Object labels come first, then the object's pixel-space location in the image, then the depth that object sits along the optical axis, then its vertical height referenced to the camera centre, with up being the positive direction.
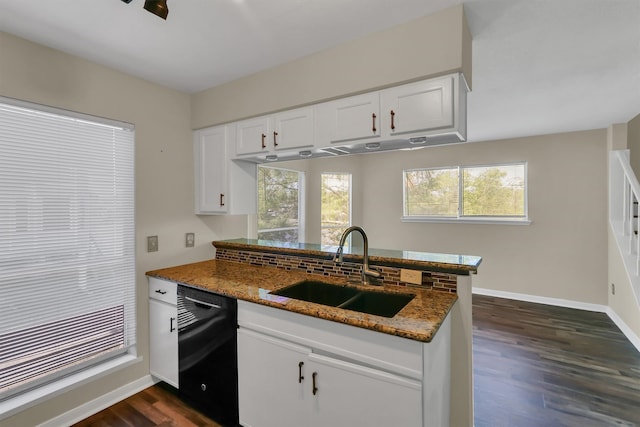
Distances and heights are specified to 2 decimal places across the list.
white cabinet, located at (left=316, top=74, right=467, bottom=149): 1.66 +0.57
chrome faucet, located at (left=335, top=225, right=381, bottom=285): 1.83 -0.33
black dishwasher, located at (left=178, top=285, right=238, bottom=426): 1.89 -0.94
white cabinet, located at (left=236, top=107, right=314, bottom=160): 2.18 +0.61
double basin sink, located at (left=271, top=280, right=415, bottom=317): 1.84 -0.56
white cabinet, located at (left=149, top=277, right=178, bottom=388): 2.25 -0.91
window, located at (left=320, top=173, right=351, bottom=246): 5.00 +0.10
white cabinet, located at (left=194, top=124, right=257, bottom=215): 2.62 +0.33
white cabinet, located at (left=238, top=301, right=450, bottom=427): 1.31 -0.81
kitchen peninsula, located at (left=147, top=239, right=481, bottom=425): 1.31 -0.53
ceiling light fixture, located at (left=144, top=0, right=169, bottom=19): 1.09 +0.76
